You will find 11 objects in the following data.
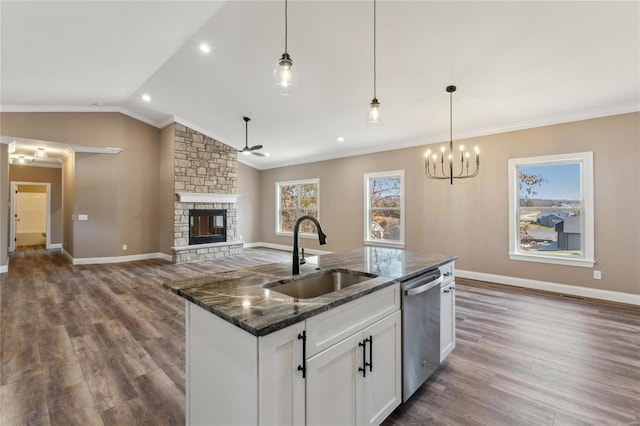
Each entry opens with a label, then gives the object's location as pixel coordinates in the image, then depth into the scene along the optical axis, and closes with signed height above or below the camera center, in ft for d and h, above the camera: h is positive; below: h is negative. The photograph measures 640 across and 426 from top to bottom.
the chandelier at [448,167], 17.48 +3.11
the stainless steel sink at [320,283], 6.38 -1.60
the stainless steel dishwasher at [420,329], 6.35 -2.68
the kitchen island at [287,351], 3.89 -2.13
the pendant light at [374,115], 9.30 +3.27
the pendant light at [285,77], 7.25 +3.55
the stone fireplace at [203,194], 23.27 +1.76
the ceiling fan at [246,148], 19.15 +4.48
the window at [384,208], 21.31 +0.51
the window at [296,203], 27.50 +1.15
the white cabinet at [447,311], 7.92 -2.72
